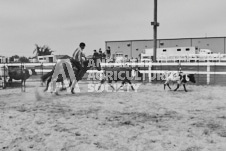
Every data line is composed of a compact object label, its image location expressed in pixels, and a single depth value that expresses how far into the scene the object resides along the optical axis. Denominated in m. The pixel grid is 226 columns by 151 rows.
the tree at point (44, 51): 69.62
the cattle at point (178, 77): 11.69
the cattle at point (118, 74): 12.36
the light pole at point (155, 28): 16.48
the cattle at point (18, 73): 13.70
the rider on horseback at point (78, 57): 10.70
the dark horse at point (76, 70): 10.61
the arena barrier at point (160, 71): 14.89
